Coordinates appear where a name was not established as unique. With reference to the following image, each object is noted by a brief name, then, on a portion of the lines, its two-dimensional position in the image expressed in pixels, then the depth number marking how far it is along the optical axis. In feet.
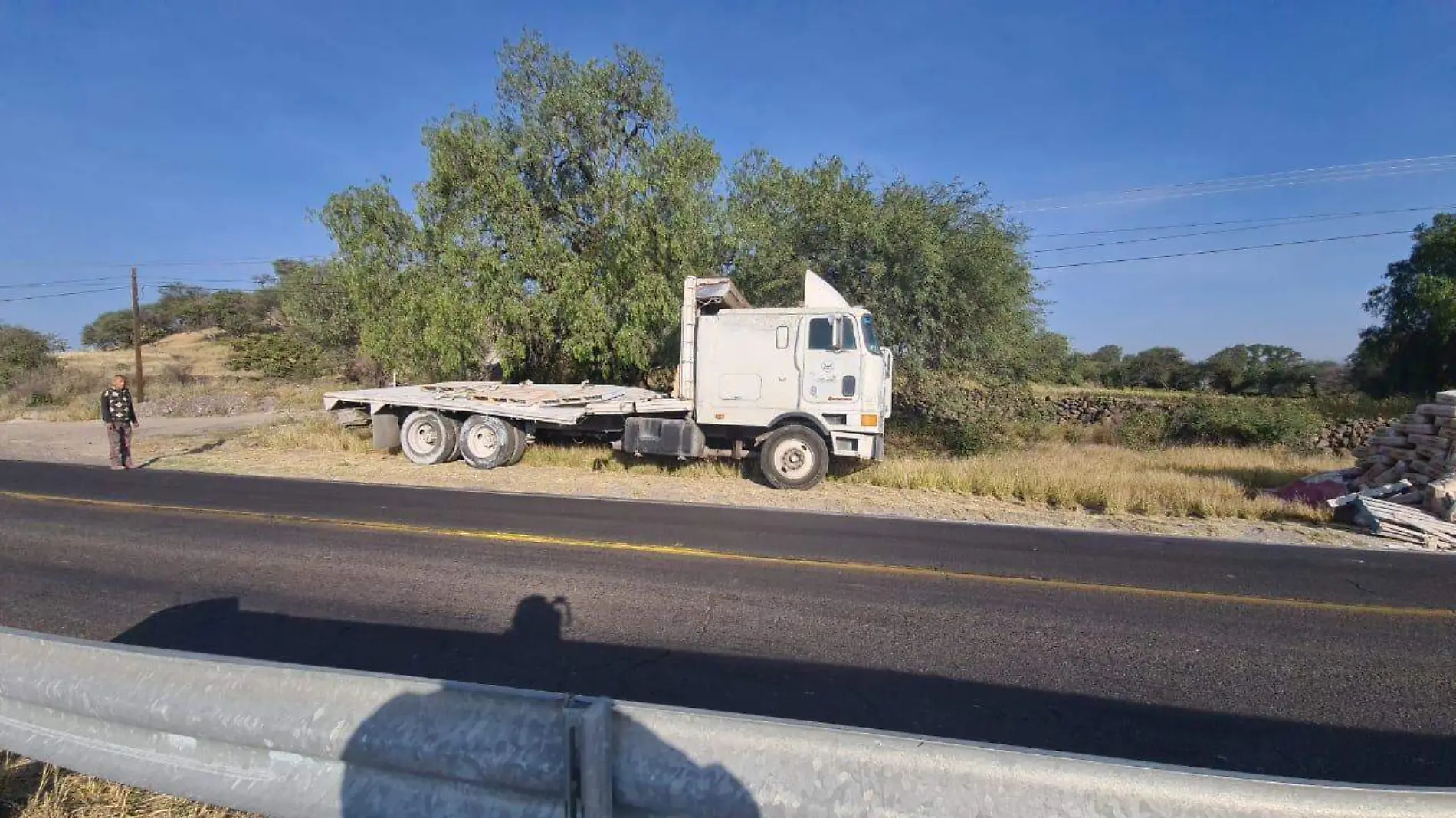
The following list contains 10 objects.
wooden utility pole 94.48
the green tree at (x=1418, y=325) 80.12
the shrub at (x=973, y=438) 53.98
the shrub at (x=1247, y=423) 59.52
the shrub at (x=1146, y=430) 64.90
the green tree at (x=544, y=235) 49.16
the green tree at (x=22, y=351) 105.81
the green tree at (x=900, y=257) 50.34
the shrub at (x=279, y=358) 123.65
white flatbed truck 36.24
